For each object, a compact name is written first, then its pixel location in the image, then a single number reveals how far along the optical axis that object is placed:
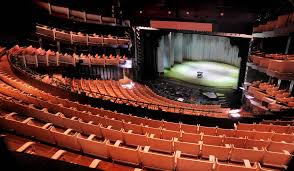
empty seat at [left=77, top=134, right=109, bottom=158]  3.24
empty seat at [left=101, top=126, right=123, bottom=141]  3.76
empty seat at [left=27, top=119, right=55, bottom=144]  3.54
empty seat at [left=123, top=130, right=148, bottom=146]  3.61
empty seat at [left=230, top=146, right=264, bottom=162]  3.16
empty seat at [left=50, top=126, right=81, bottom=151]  3.39
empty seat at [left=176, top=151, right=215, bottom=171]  2.78
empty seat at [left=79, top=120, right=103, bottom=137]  3.91
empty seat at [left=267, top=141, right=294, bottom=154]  3.42
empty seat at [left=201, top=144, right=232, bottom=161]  3.28
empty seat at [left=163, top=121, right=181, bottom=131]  4.58
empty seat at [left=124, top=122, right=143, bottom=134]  4.23
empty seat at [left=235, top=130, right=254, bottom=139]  4.23
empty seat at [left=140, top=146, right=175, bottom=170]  2.93
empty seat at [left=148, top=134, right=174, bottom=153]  3.49
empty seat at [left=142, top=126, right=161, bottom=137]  4.14
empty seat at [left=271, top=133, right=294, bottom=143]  3.90
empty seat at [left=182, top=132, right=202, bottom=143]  3.89
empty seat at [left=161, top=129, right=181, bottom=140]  4.00
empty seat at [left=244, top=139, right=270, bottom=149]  3.58
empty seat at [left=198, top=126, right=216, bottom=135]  4.46
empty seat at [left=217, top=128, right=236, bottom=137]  4.38
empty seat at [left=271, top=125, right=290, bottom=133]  4.44
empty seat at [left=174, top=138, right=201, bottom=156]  3.39
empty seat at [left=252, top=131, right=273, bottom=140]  4.05
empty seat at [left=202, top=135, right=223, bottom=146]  3.81
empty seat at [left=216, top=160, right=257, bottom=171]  2.69
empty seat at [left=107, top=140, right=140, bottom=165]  3.09
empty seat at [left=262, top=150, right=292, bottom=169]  3.09
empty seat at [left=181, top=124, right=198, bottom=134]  4.52
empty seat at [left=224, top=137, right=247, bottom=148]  3.76
